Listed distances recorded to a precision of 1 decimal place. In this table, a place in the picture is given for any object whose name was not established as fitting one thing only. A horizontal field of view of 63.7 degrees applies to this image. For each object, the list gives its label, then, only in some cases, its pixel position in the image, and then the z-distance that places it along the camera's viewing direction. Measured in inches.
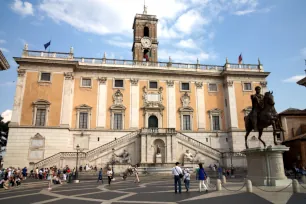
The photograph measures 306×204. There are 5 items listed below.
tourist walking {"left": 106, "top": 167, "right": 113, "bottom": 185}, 623.6
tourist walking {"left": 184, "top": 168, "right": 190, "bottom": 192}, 440.2
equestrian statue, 441.1
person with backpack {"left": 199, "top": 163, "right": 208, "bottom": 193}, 430.7
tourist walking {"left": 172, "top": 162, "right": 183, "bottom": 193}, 420.5
